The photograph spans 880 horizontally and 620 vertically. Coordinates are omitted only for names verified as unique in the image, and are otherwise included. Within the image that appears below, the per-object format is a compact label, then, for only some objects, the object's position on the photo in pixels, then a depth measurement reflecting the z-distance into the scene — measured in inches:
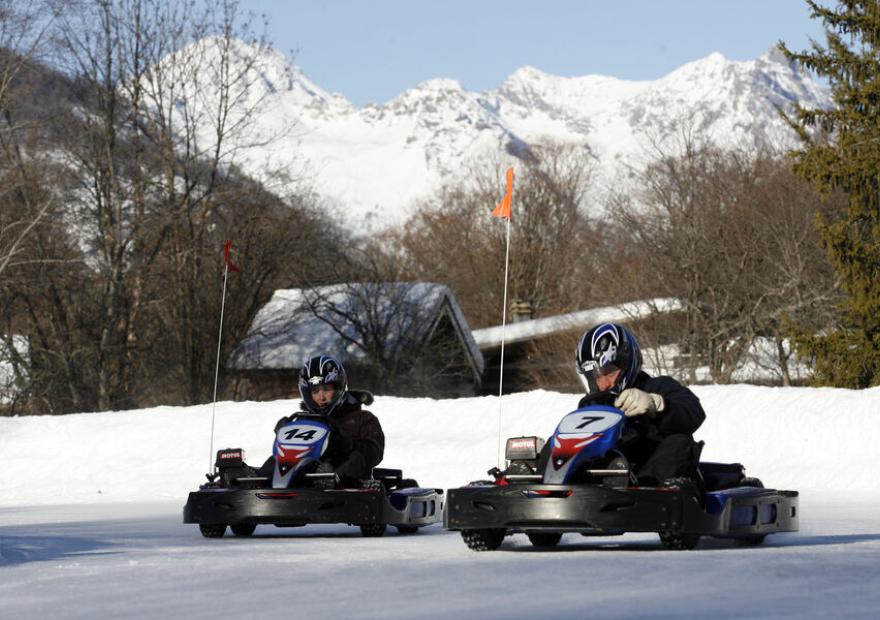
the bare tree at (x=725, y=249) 1786.4
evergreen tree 1212.5
